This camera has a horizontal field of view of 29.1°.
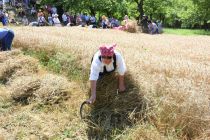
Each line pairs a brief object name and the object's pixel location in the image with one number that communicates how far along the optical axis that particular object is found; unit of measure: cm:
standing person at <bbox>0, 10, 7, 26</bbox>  2625
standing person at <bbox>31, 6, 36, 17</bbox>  3283
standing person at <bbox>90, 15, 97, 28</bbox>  3165
